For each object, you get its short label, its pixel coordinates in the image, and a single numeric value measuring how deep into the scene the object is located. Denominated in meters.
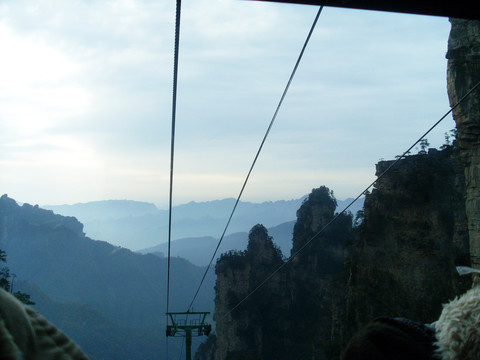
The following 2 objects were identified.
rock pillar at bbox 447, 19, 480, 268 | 10.81
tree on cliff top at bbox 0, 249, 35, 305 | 13.25
